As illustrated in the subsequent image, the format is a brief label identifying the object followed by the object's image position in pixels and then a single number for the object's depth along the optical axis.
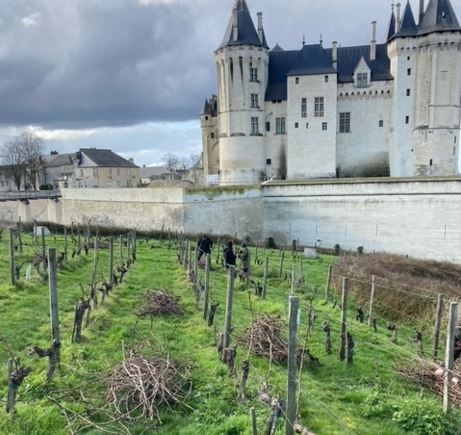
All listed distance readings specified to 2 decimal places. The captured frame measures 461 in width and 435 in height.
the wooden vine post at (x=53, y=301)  5.73
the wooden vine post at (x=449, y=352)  4.94
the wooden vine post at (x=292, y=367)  4.08
